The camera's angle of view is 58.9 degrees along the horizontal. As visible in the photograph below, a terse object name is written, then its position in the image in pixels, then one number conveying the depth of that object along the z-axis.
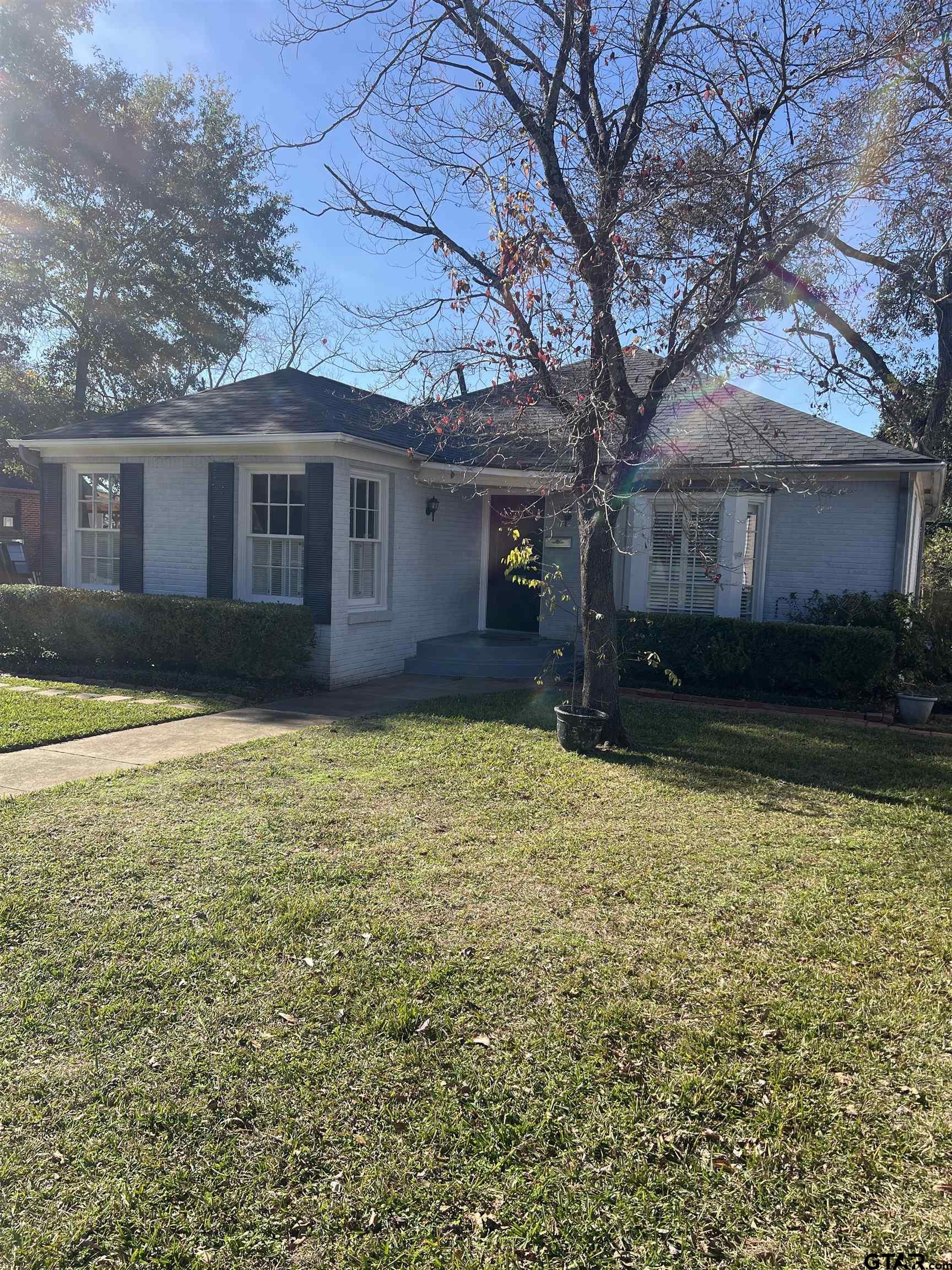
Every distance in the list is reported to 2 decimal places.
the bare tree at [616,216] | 7.28
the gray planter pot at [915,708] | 9.49
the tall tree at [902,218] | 9.18
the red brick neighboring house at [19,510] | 28.17
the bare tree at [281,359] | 30.02
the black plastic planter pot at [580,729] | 7.68
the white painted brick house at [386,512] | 10.80
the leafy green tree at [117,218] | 20.67
